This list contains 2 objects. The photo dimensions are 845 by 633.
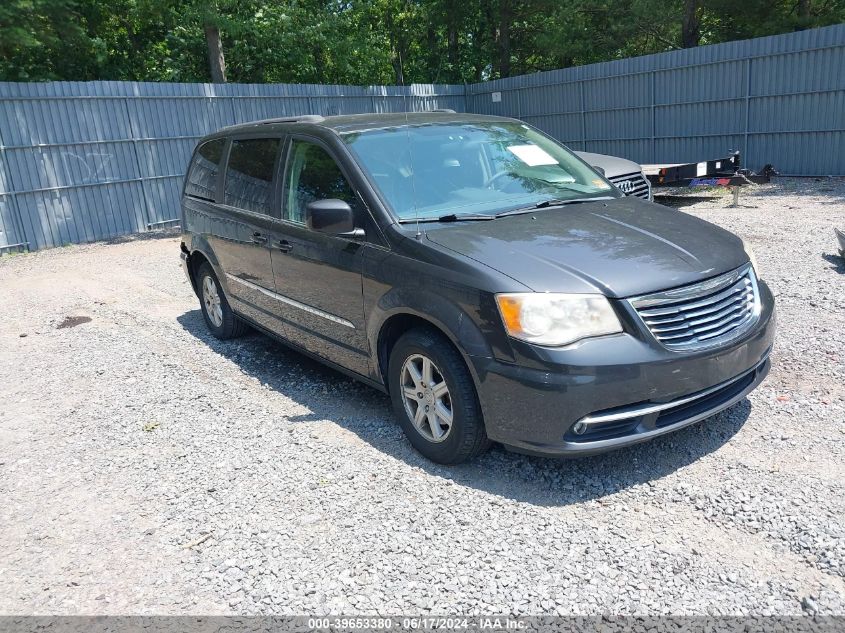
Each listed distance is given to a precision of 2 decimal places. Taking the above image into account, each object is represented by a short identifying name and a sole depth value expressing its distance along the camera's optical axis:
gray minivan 3.21
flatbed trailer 11.03
